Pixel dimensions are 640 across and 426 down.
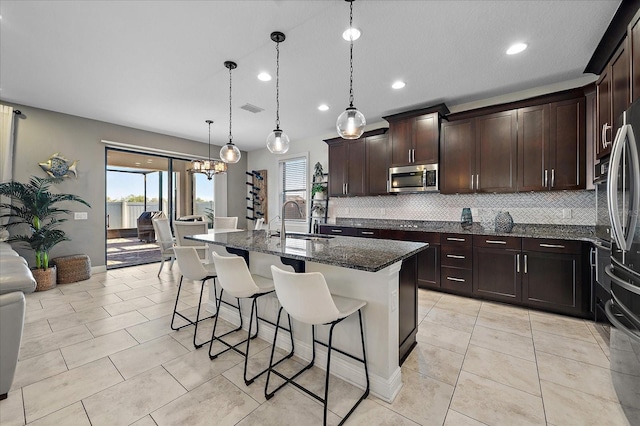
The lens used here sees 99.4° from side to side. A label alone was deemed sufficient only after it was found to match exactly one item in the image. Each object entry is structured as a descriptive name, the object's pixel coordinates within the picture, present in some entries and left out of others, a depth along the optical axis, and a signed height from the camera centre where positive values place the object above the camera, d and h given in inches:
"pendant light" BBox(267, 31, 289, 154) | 114.0 +30.4
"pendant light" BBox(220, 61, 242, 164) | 135.7 +30.3
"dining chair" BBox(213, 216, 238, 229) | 227.6 -8.3
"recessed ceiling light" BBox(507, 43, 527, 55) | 102.9 +63.8
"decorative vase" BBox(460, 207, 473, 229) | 157.8 -3.4
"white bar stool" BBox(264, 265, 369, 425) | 57.9 -19.4
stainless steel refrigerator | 57.5 -10.3
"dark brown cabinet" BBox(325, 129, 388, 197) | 184.4 +34.7
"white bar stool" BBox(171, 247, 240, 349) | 93.4 -18.7
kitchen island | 68.3 -21.4
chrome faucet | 106.3 -7.9
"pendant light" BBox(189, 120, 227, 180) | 190.9 +33.0
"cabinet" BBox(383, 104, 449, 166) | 158.6 +47.3
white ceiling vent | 168.1 +66.6
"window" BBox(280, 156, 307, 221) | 248.8 +29.2
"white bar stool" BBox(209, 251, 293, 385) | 75.3 -19.1
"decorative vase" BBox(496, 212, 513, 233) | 139.1 -4.8
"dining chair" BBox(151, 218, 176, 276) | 185.5 -16.3
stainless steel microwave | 159.8 +21.4
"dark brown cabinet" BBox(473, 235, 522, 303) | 127.8 -26.9
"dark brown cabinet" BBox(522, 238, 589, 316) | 114.3 -27.4
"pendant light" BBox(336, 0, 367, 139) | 91.6 +30.8
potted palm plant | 155.4 -2.7
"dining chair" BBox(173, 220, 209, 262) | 167.9 -10.6
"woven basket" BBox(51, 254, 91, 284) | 168.1 -34.5
